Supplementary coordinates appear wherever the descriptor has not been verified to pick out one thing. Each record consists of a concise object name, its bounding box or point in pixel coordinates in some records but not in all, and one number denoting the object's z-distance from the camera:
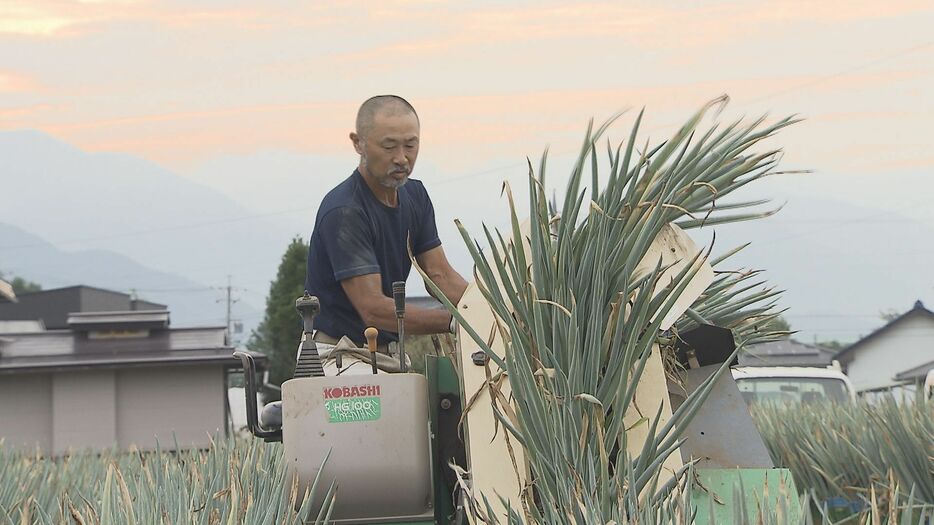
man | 5.57
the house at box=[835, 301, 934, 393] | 82.81
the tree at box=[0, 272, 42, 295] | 148.61
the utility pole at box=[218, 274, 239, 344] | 117.12
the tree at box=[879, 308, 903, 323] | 123.21
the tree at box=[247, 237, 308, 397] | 50.06
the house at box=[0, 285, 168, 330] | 83.56
